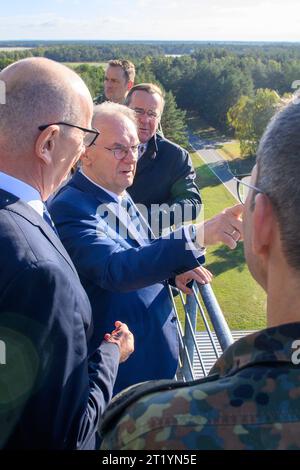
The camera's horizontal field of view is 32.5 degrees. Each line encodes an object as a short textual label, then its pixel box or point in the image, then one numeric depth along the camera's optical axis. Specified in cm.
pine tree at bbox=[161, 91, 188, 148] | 4876
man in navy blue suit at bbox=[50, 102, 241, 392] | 256
